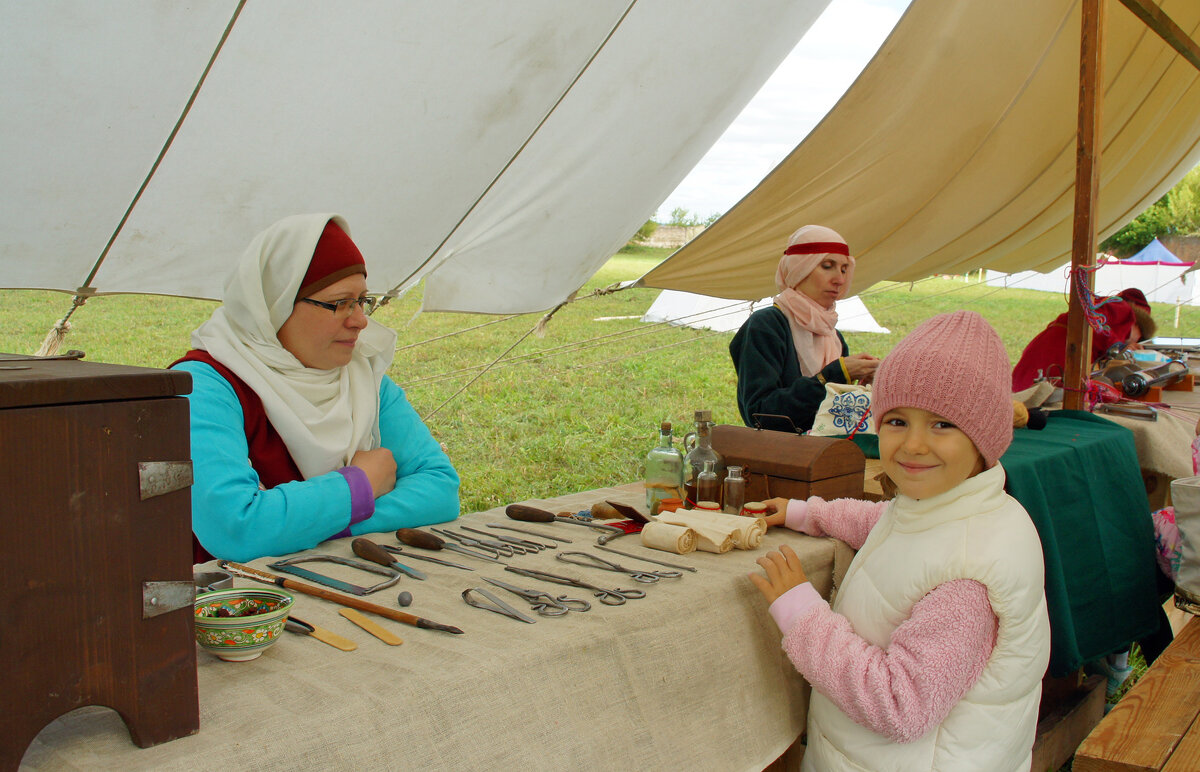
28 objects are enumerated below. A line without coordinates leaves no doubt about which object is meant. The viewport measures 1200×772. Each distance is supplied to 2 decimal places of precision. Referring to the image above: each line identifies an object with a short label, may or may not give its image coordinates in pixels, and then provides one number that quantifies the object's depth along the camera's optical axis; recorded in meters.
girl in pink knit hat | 1.33
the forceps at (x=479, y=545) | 1.68
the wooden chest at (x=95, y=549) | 0.81
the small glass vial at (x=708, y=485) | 2.00
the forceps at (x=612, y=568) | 1.54
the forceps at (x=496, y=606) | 1.32
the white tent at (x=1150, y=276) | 22.20
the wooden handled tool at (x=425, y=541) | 1.69
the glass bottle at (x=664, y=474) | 2.06
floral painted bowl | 1.11
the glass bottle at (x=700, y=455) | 2.02
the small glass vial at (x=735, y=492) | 1.96
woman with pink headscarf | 3.02
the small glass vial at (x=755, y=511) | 1.91
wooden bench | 1.53
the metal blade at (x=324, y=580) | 1.42
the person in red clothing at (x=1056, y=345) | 4.29
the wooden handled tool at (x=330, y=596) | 1.27
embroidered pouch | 2.52
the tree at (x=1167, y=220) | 33.22
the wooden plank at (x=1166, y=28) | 3.94
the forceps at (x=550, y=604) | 1.36
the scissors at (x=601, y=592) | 1.42
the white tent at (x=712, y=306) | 11.46
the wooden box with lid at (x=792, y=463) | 1.98
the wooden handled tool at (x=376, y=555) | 1.53
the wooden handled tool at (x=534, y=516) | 1.94
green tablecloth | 2.12
